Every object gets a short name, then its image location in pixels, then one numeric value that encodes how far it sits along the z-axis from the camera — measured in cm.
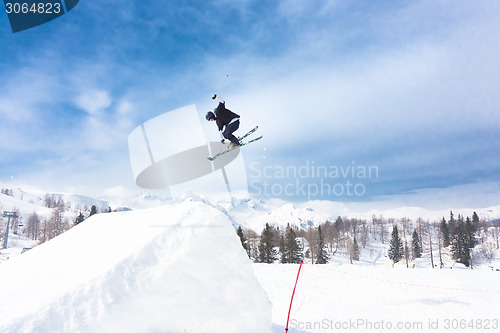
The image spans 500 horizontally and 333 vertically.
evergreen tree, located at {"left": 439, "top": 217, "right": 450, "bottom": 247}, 8875
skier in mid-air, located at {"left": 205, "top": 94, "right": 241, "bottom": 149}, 1139
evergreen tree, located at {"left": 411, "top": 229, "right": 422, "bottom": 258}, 8738
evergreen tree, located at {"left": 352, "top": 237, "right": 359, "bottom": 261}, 9641
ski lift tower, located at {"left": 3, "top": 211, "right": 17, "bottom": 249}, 7680
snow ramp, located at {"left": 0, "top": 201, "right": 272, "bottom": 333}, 520
